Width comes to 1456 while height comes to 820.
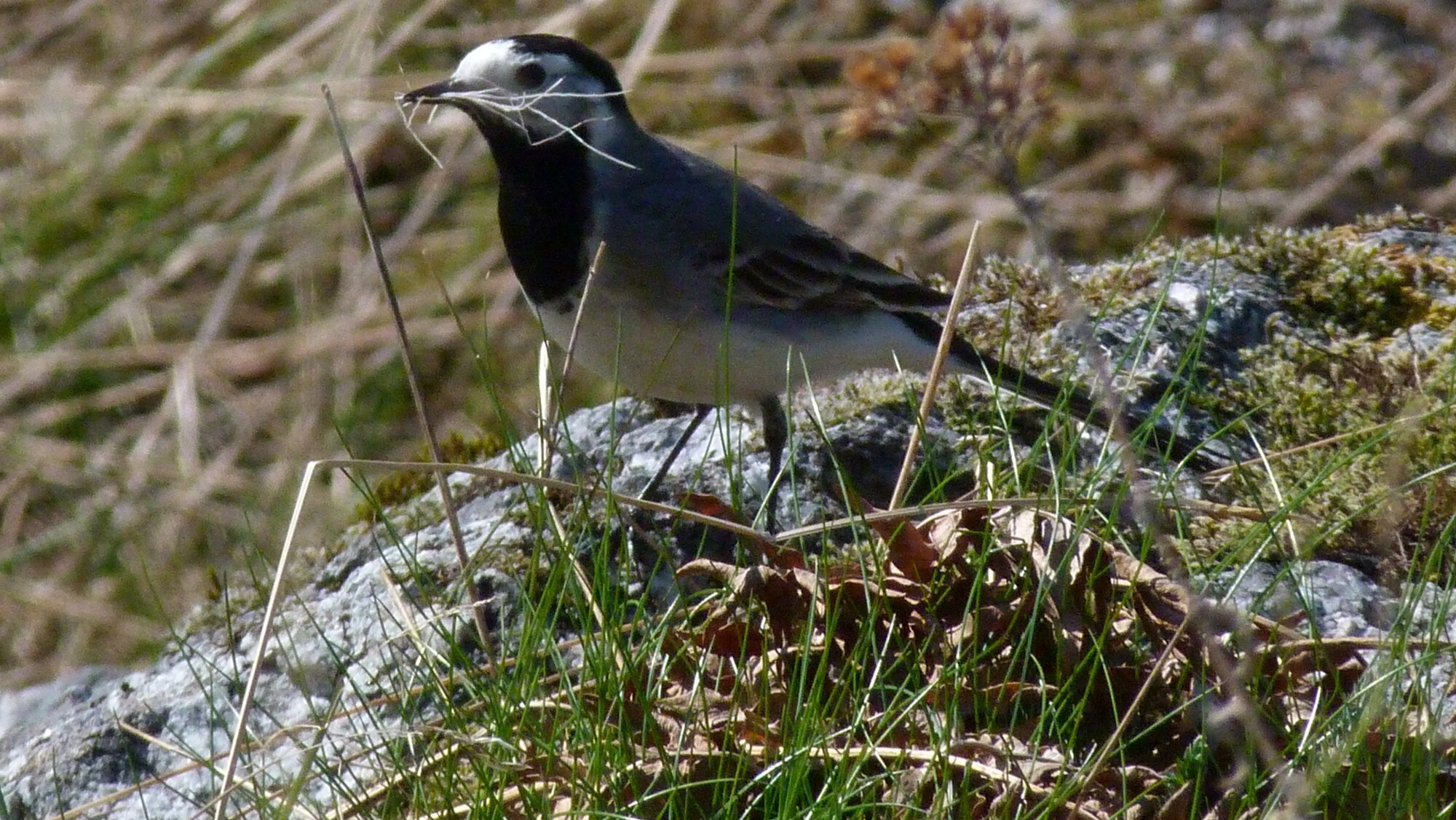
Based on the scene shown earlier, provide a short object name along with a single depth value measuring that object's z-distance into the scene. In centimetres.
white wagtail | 802
